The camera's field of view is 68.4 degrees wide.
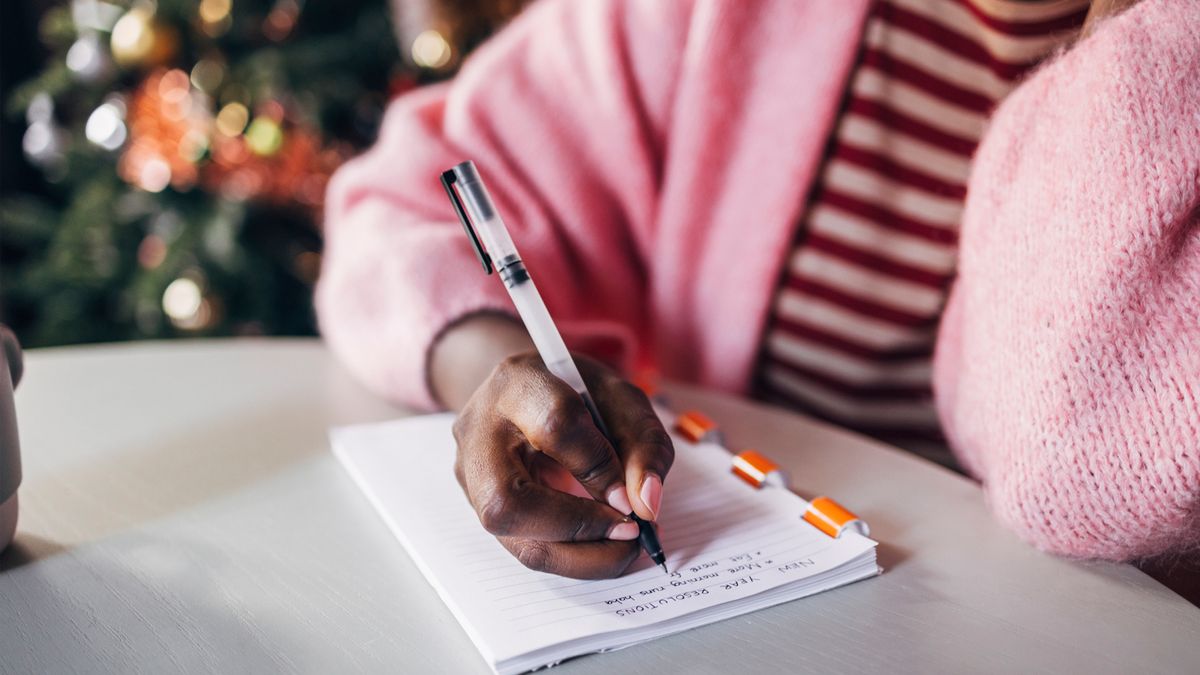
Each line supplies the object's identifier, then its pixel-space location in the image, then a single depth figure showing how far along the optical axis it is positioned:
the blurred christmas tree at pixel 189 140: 1.29
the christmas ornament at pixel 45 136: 1.35
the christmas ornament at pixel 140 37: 1.23
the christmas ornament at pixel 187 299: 1.37
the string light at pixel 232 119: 1.36
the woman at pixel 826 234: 0.39
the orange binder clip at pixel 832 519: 0.42
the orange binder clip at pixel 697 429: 0.52
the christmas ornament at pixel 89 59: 1.27
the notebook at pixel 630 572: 0.34
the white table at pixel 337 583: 0.34
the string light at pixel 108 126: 1.31
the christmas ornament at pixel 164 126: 1.34
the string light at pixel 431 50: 1.36
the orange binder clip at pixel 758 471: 0.46
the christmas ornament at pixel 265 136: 1.33
